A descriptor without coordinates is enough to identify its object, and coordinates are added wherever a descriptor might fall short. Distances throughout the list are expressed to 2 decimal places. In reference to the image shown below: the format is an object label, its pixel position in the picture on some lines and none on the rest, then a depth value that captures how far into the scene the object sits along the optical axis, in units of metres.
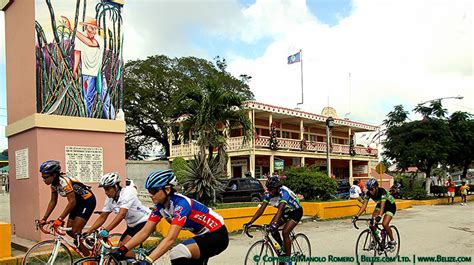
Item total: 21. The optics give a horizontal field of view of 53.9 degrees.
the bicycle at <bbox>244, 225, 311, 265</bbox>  7.23
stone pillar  10.51
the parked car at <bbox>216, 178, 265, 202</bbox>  22.82
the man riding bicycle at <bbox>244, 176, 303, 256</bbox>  7.53
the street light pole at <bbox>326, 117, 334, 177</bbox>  22.05
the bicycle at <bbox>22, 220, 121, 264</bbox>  6.85
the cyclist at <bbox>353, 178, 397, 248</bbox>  9.01
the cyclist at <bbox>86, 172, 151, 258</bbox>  6.26
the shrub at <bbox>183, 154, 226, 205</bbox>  15.70
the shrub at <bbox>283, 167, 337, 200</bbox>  19.64
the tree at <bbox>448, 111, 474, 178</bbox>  33.75
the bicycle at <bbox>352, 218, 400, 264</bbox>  8.80
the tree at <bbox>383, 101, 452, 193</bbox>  30.34
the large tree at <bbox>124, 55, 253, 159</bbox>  42.16
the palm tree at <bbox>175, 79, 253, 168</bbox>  17.47
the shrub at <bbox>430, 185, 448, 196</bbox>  33.41
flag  42.00
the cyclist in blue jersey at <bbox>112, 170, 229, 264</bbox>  4.59
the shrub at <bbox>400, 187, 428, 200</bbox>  30.09
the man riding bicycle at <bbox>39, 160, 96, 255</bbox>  6.86
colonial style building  32.94
